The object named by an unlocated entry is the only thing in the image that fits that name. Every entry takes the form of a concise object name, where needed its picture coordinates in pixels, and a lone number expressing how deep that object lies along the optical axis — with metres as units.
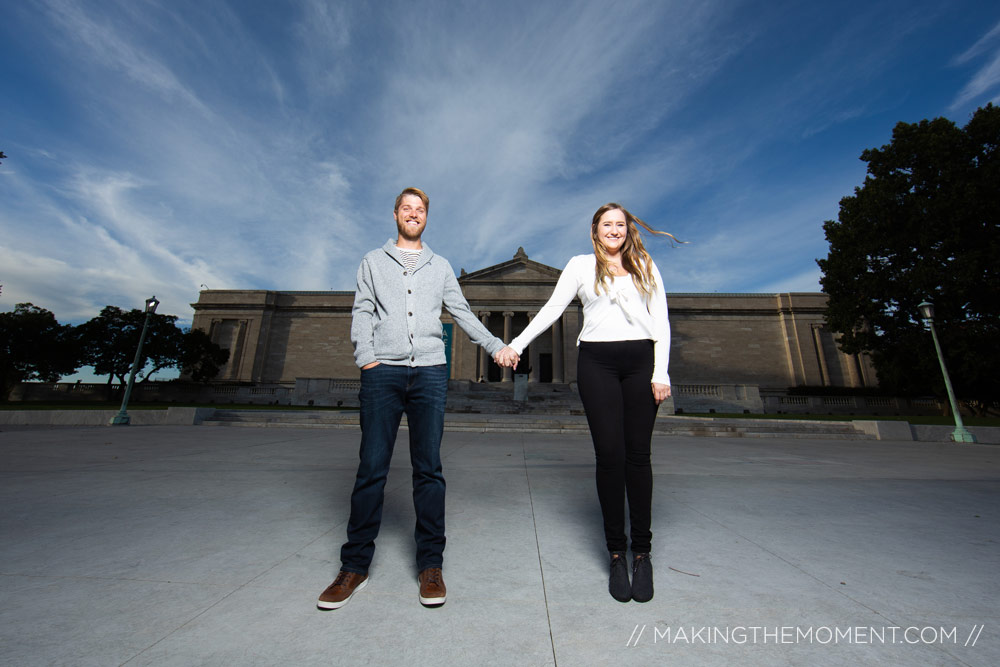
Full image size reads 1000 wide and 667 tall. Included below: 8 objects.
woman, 2.10
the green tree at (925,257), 17.64
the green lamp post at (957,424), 11.32
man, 1.96
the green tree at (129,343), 29.41
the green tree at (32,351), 28.56
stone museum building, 33.94
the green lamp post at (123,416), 12.93
